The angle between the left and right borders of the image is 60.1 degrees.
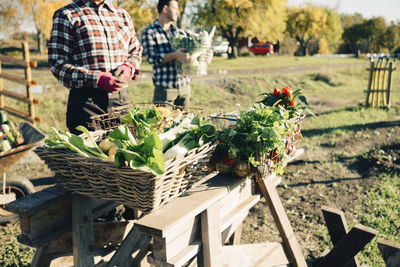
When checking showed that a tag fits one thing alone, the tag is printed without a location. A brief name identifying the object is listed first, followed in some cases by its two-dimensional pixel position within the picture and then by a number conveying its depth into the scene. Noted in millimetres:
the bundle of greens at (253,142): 1993
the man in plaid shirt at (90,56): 2682
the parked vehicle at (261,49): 39250
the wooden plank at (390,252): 2051
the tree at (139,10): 21594
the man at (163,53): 3918
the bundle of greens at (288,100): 2607
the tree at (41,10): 20188
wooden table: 1641
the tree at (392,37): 39844
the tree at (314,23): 47281
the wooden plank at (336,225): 2758
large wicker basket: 1511
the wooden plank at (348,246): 2432
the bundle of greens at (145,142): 1465
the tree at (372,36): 41625
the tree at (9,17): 23516
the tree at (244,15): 25031
